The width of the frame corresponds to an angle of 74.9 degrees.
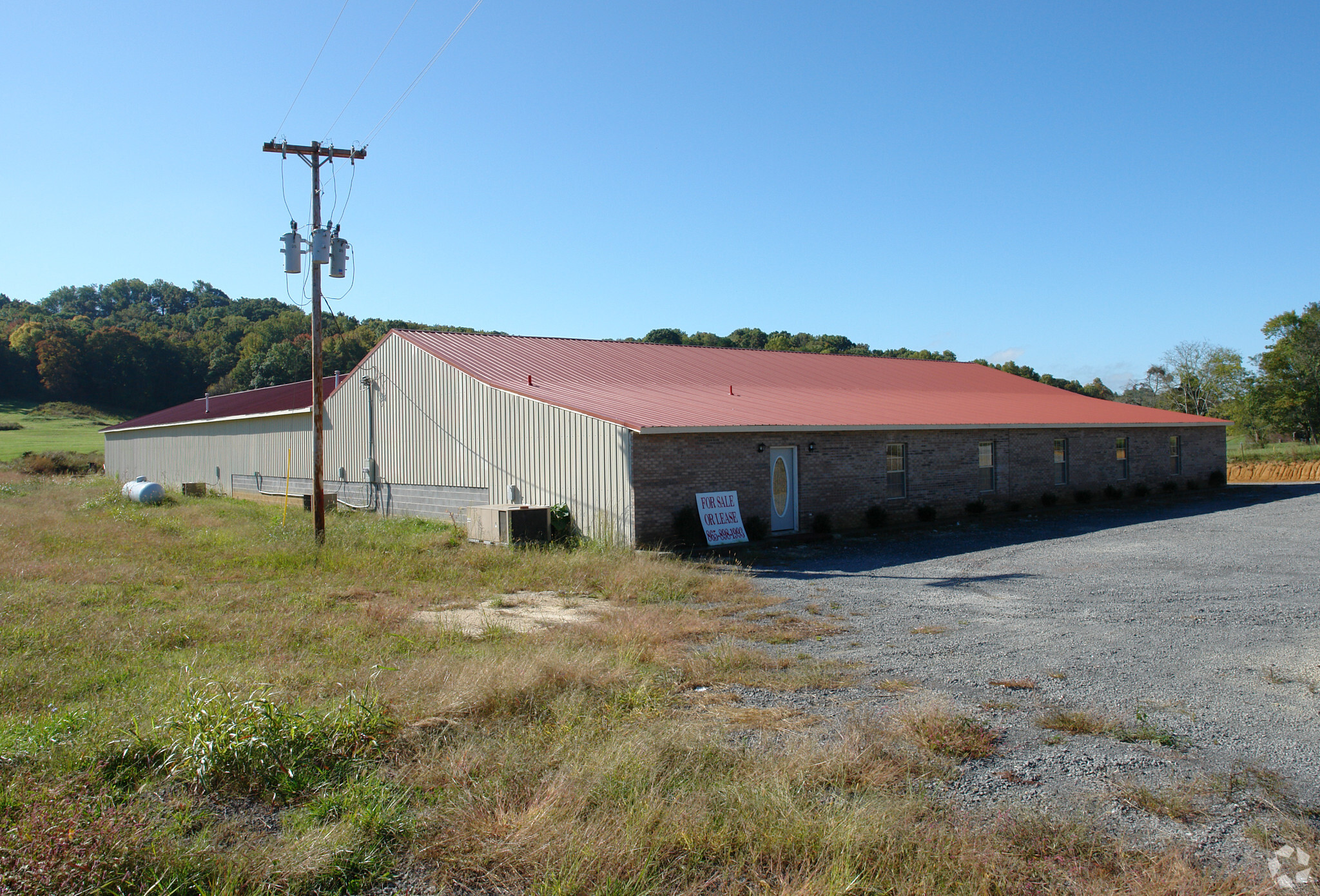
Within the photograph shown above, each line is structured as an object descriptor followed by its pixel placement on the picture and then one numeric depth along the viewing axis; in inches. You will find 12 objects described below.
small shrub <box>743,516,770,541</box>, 671.1
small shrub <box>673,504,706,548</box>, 631.8
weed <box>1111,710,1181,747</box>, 219.9
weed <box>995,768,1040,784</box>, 196.9
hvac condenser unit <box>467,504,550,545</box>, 622.2
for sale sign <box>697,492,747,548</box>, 641.0
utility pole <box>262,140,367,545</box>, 642.2
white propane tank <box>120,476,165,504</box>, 1057.5
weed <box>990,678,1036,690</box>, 273.9
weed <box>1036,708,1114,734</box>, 230.5
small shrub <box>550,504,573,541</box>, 660.7
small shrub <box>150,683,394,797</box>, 194.1
